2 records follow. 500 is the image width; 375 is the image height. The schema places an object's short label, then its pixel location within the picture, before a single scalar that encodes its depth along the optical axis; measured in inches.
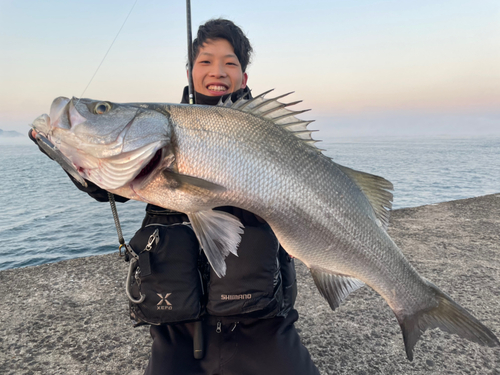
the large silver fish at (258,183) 24.8
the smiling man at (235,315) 29.5
